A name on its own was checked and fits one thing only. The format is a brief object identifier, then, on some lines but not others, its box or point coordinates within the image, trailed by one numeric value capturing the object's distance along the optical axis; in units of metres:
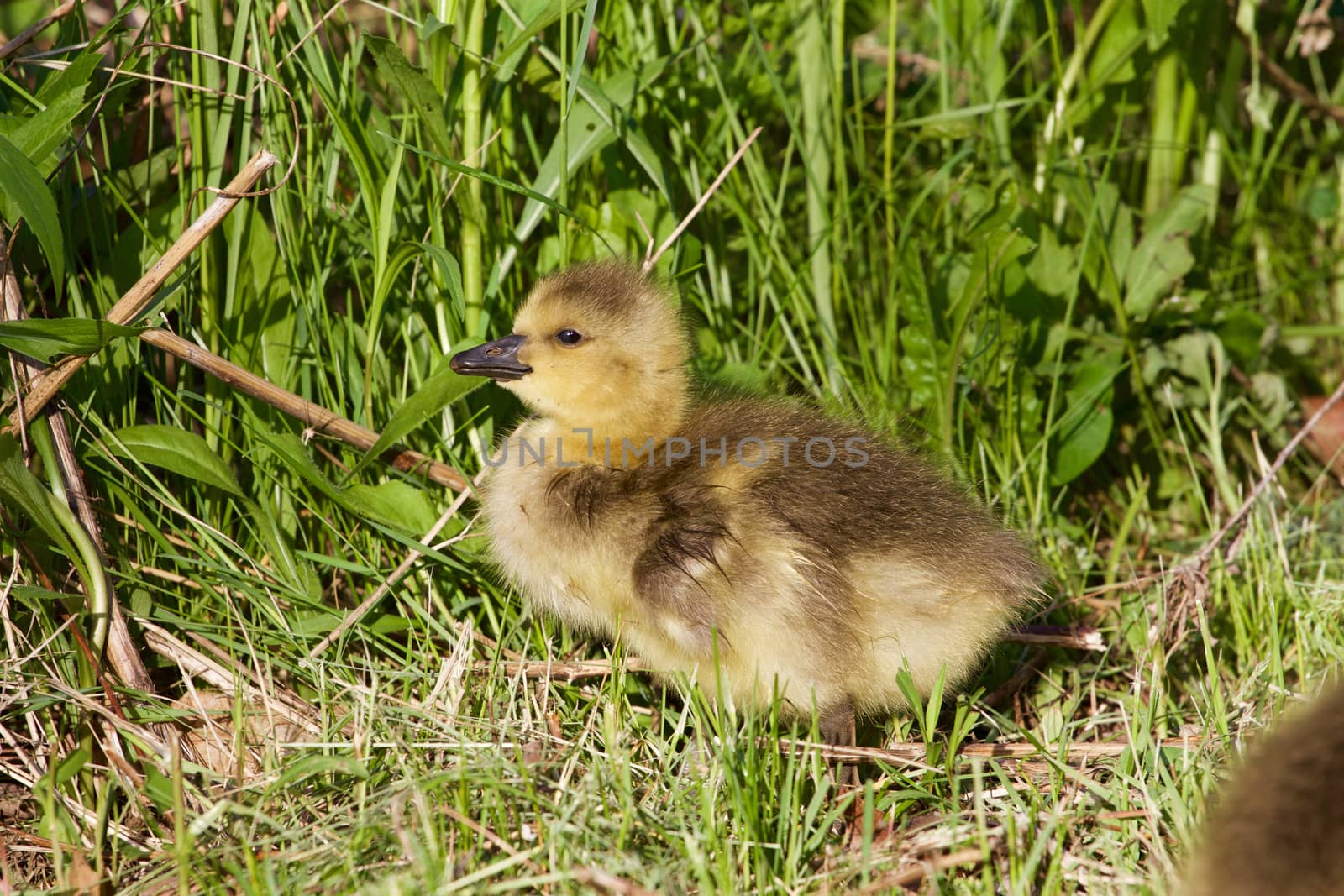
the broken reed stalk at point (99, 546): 4.06
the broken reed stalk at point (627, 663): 4.31
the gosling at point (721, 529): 3.76
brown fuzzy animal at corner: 2.51
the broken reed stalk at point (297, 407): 4.13
